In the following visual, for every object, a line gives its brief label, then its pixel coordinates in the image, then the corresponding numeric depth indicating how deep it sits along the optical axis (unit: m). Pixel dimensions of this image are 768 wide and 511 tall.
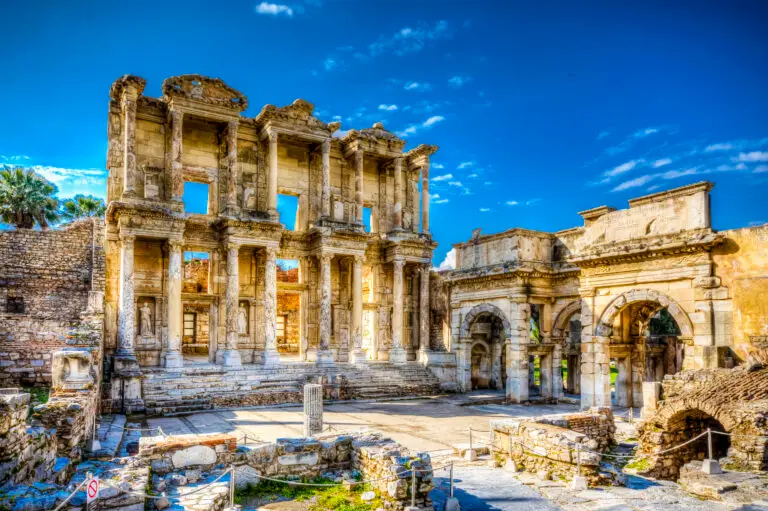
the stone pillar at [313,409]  14.63
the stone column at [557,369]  22.59
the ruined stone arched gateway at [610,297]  15.07
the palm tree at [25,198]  31.61
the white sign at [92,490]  6.27
